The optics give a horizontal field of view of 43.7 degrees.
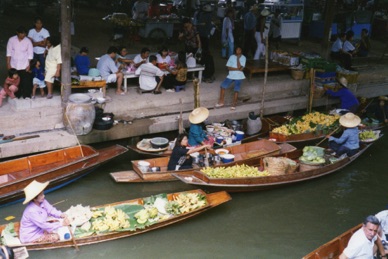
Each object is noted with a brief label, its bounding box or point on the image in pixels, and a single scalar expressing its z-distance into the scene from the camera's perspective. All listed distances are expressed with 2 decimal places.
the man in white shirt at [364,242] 6.07
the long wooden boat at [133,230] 7.26
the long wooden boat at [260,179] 8.92
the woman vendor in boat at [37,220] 6.95
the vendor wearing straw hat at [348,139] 10.42
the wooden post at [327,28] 14.38
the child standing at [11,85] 10.16
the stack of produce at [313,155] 10.19
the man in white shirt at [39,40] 11.01
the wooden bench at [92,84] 11.13
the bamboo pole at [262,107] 12.23
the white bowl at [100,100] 10.91
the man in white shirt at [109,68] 11.58
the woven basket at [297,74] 14.20
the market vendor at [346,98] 12.91
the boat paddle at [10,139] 9.59
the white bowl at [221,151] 10.24
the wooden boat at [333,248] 6.79
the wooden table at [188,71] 12.00
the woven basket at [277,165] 9.66
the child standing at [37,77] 10.59
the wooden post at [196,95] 11.20
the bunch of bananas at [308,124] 11.34
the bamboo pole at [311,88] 12.88
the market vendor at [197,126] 10.00
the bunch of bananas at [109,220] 7.62
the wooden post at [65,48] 9.94
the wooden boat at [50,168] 8.45
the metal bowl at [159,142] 10.26
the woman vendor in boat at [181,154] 9.48
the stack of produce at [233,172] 9.20
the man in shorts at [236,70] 12.20
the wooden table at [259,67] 13.70
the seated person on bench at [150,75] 11.92
